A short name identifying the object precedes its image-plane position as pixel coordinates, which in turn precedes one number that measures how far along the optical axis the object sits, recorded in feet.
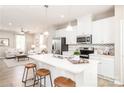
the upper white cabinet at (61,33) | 14.40
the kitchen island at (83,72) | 4.48
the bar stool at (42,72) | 5.87
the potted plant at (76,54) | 5.60
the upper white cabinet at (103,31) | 8.84
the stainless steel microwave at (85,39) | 10.45
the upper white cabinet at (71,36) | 12.62
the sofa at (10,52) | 20.80
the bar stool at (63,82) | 4.17
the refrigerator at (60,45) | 13.97
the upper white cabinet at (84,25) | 10.63
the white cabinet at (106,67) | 8.26
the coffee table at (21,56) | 18.12
